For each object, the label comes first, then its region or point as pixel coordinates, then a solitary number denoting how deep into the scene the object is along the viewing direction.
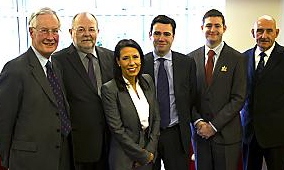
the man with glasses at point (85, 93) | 2.63
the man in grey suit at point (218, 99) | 2.89
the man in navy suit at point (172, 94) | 2.80
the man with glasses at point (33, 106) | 2.12
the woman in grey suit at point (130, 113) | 2.46
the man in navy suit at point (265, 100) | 2.97
